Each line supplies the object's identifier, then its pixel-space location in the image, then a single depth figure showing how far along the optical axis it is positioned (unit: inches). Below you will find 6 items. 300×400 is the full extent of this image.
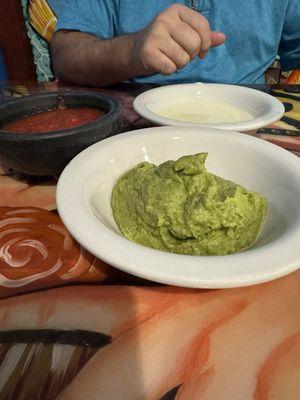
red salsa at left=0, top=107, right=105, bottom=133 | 11.5
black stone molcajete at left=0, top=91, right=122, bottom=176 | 10.0
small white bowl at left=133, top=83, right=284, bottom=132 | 13.2
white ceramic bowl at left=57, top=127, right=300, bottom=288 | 6.5
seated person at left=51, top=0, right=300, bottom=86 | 19.5
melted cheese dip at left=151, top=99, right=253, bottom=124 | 14.4
